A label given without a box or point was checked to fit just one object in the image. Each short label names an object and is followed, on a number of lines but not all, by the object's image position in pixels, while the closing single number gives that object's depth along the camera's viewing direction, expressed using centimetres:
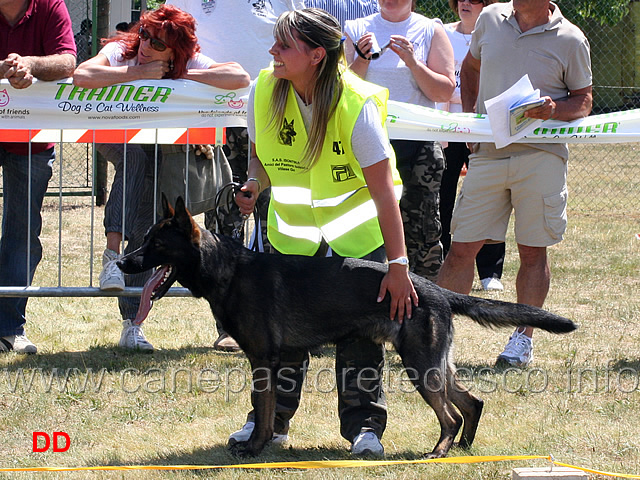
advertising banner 1058
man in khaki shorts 1016
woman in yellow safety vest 728
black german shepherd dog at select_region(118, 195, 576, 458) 752
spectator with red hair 1058
